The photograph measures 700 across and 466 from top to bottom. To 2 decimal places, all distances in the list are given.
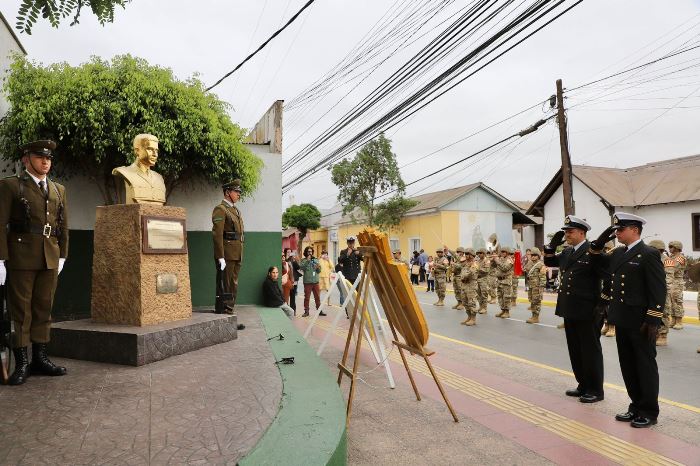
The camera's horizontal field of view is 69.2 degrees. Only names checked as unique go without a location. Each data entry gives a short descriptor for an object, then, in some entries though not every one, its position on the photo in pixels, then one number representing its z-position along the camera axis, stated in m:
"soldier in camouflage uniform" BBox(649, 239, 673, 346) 8.56
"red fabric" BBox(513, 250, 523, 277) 20.68
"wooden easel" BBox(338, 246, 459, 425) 4.38
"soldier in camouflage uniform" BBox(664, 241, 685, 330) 9.84
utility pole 16.69
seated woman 10.06
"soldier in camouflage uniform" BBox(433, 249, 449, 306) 15.41
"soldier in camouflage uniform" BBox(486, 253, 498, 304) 12.88
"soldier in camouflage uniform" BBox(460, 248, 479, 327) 11.18
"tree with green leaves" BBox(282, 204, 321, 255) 46.78
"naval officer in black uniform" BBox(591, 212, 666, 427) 4.43
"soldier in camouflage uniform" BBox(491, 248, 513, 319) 12.44
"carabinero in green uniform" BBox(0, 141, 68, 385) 4.20
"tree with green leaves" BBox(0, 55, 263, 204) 7.74
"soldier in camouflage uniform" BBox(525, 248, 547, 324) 11.61
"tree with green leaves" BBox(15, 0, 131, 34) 2.48
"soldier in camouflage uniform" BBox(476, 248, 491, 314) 12.57
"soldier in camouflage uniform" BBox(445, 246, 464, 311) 13.38
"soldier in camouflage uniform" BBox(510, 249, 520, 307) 14.14
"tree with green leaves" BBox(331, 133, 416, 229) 29.14
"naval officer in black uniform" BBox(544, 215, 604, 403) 5.18
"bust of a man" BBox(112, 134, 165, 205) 5.66
